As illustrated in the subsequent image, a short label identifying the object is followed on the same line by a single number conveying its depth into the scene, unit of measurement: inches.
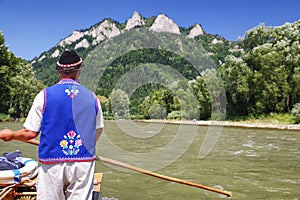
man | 89.5
